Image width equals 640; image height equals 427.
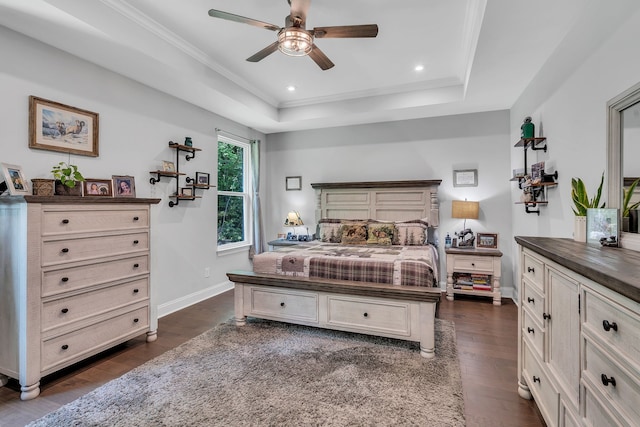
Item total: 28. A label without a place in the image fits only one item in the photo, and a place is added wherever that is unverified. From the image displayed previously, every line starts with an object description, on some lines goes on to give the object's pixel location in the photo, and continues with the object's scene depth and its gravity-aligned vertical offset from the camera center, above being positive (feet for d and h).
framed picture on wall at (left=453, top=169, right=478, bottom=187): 14.47 +1.68
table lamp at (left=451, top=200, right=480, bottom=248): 13.70 +0.01
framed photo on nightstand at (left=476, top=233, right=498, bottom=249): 13.84 -1.22
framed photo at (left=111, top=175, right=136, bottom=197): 9.67 +0.92
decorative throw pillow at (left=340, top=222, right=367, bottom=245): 13.65 -0.92
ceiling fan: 6.95 +4.26
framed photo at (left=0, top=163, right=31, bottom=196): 7.04 +0.81
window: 15.35 +1.03
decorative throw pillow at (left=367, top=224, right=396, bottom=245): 13.38 -0.90
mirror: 5.29 +1.21
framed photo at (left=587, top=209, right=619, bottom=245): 5.38 -0.22
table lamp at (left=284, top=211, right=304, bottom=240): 16.39 -0.38
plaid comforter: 8.76 -1.56
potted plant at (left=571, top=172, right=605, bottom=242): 5.96 +0.10
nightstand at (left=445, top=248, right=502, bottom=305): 12.87 -2.48
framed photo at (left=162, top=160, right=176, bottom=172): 11.57 +1.82
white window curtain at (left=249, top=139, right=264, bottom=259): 16.67 +0.48
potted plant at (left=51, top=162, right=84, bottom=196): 7.63 +0.82
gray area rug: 5.85 -3.82
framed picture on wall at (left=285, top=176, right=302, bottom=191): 17.75 +1.79
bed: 8.48 -2.09
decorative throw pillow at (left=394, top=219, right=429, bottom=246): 13.51 -0.91
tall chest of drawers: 6.59 -1.59
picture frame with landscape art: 8.00 +2.40
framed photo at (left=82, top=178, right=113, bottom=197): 8.89 +0.80
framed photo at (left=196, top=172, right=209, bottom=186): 13.23 +1.55
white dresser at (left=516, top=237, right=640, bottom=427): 2.92 -1.46
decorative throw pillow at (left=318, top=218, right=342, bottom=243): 14.55 -0.83
